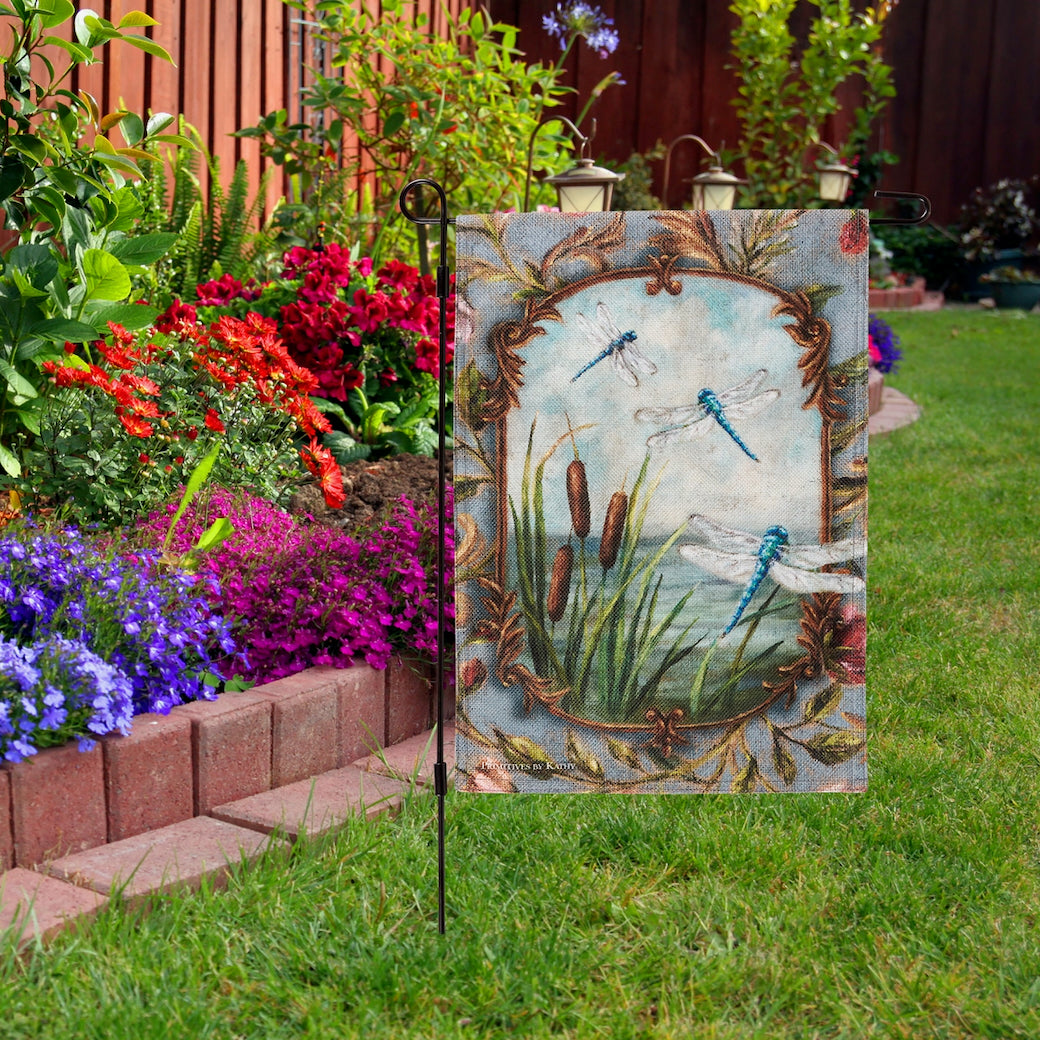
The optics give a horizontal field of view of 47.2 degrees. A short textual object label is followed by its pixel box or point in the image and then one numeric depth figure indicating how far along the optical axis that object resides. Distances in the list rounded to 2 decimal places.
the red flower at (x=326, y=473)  2.90
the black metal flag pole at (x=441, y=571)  1.78
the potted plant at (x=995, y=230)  11.23
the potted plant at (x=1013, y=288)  10.81
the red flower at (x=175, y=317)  3.30
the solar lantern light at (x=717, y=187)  5.51
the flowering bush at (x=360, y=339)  3.86
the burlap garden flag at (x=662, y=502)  1.86
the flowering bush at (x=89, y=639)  1.89
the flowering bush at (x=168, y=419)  2.74
